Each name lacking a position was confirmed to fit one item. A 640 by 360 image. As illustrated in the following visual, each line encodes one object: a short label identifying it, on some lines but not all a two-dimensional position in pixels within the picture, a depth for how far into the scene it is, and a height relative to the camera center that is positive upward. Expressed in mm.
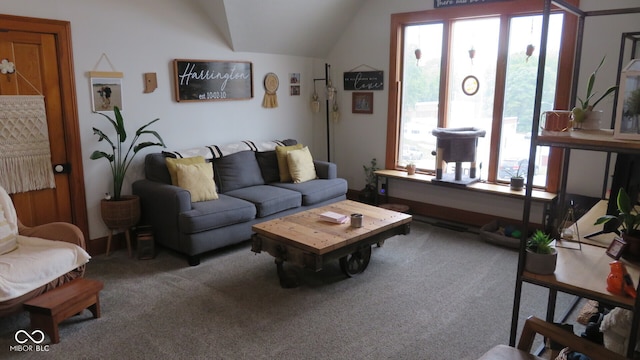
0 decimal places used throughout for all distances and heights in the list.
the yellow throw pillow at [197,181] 4129 -716
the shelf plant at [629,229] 2031 -547
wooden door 3557 +53
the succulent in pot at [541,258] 1860 -612
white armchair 2658 -968
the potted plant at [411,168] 5301 -741
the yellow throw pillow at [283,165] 5094 -689
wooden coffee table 3279 -999
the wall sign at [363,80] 5543 +282
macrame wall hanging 3570 -352
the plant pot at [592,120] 1931 -60
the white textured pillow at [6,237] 2967 -896
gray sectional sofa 3866 -897
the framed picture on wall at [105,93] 4020 +67
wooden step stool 2682 -1205
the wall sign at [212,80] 4629 +231
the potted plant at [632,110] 1632 -13
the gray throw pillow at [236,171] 4680 -711
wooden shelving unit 1652 -680
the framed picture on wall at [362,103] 5691 +5
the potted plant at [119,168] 3977 -610
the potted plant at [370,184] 5629 -998
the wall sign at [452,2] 4682 +1047
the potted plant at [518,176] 4559 -717
